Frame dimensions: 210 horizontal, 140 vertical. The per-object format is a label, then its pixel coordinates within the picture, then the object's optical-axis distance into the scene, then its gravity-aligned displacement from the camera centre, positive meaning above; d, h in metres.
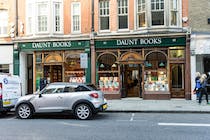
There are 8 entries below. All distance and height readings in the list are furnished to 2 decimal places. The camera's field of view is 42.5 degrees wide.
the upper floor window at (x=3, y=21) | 20.09 +3.85
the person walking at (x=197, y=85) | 15.82 -0.75
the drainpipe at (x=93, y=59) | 18.30 +0.89
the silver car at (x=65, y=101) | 11.09 -1.18
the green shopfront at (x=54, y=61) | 18.70 +0.83
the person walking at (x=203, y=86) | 14.96 -0.77
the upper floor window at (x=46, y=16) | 19.00 +4.04
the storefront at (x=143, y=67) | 17.44 +0.36
